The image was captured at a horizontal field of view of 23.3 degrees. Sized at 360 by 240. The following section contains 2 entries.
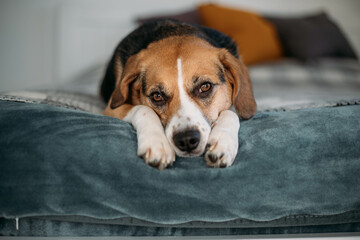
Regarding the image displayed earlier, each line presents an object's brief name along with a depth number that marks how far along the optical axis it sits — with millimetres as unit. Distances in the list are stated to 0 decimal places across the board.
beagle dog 1062
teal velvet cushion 1027
